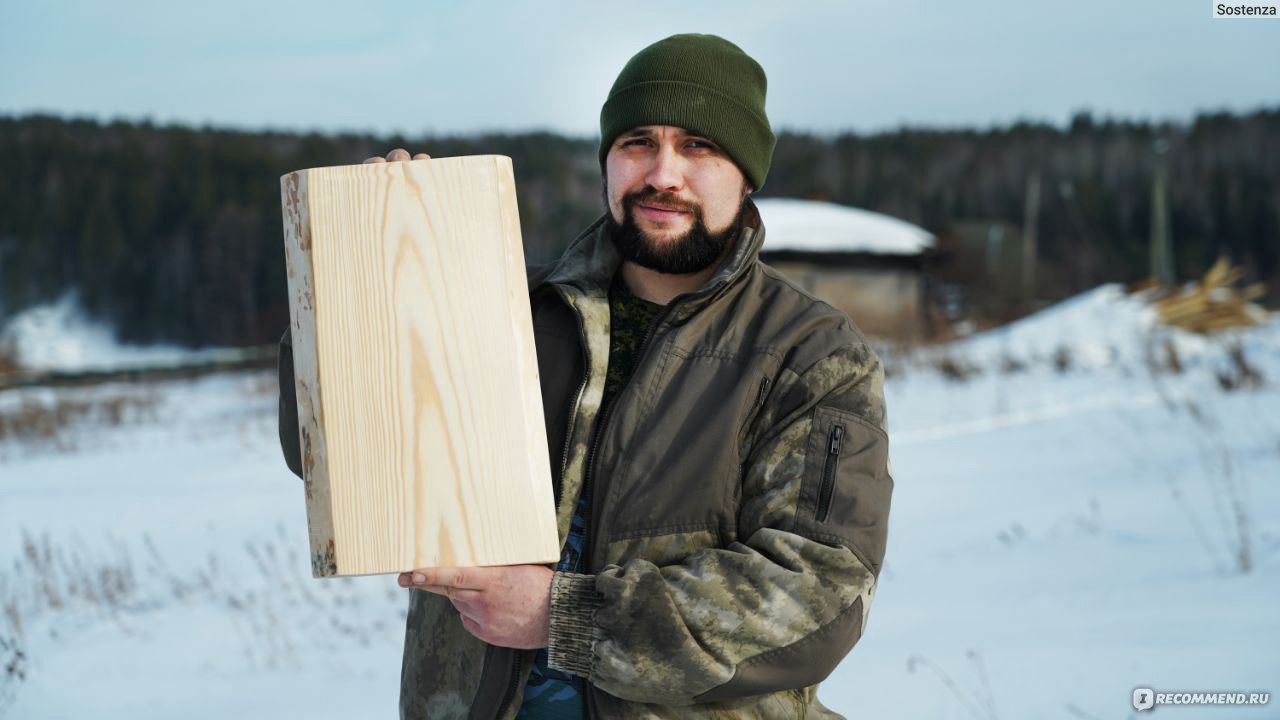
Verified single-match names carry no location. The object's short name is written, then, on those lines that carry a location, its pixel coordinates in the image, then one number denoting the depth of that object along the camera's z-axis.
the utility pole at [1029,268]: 47.94
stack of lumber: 15.77
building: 24.88
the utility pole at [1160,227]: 27.77
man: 1.65
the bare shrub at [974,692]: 3.75
